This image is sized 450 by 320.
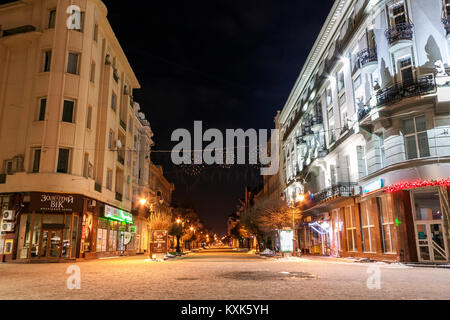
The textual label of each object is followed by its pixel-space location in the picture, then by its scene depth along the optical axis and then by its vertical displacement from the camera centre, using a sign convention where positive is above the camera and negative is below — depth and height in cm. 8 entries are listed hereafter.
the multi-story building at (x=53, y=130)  2625 +844
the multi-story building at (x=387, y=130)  2073 +704
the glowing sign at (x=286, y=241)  3023 -8
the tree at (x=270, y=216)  4125 +272
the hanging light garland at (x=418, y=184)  2020 +297
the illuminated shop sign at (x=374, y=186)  2306 +337
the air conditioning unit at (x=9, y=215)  2577 +185
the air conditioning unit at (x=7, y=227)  2562 +104
